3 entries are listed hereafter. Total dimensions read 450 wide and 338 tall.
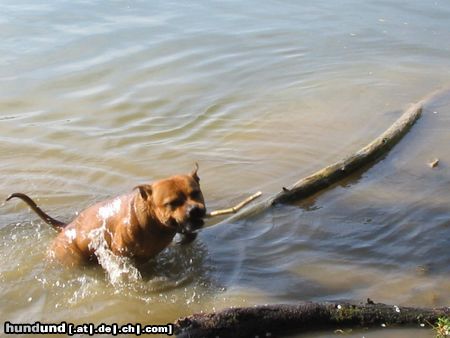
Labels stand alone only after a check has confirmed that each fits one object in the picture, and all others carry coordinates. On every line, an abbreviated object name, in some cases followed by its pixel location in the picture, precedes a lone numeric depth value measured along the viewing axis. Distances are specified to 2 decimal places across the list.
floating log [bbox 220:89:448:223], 6.59
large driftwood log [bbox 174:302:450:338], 4.41
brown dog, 5.06
